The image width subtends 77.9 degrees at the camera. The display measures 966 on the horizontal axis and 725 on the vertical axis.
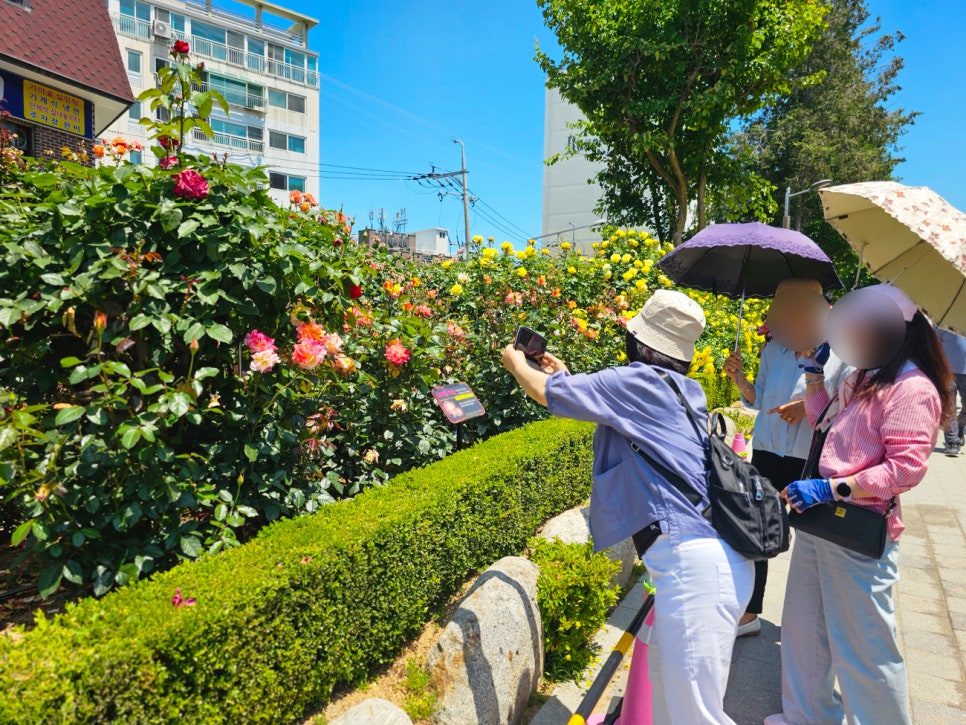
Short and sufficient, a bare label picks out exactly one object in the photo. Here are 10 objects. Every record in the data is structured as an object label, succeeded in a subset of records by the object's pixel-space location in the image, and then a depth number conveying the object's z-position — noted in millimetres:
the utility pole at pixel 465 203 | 27400
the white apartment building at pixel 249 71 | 34531
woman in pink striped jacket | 2088
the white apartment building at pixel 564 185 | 40781
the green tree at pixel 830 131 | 26453
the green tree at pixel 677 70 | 12445
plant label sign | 3006
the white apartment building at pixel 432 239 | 52662
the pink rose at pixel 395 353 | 3141
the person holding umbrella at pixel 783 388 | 2975
